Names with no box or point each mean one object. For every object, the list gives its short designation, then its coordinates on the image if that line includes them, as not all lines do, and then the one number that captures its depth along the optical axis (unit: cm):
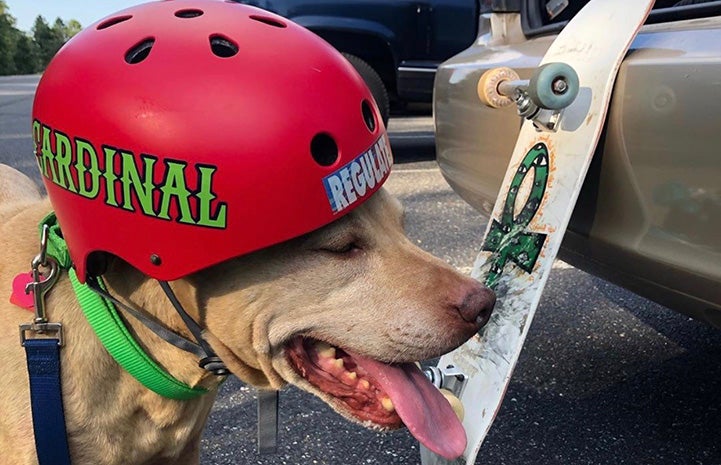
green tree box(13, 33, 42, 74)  5459
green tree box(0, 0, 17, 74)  5075
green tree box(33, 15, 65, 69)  6125
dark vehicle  703
